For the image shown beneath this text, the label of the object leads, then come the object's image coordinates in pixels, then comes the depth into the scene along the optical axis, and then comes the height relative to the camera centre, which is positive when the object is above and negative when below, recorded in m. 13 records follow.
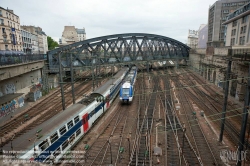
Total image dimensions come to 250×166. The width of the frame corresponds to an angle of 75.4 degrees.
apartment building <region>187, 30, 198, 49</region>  162.40 +23.03
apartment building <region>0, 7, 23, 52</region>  44.25 +9.06
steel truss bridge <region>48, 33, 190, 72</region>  36.41 +3.61
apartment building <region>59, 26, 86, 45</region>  102.61 +17.58
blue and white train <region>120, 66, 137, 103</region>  23.59 -4.64
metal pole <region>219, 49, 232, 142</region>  12.75 -2.77
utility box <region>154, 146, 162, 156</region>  12.72 -7.20
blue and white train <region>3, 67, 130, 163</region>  9.36 -4.93
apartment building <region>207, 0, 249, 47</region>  70.12 +21.18
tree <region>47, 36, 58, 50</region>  104.01 +11.94
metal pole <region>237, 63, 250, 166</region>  10.48 -4.11
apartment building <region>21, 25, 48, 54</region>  74.50 +11.53
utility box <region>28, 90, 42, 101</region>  25.83 -5.52
